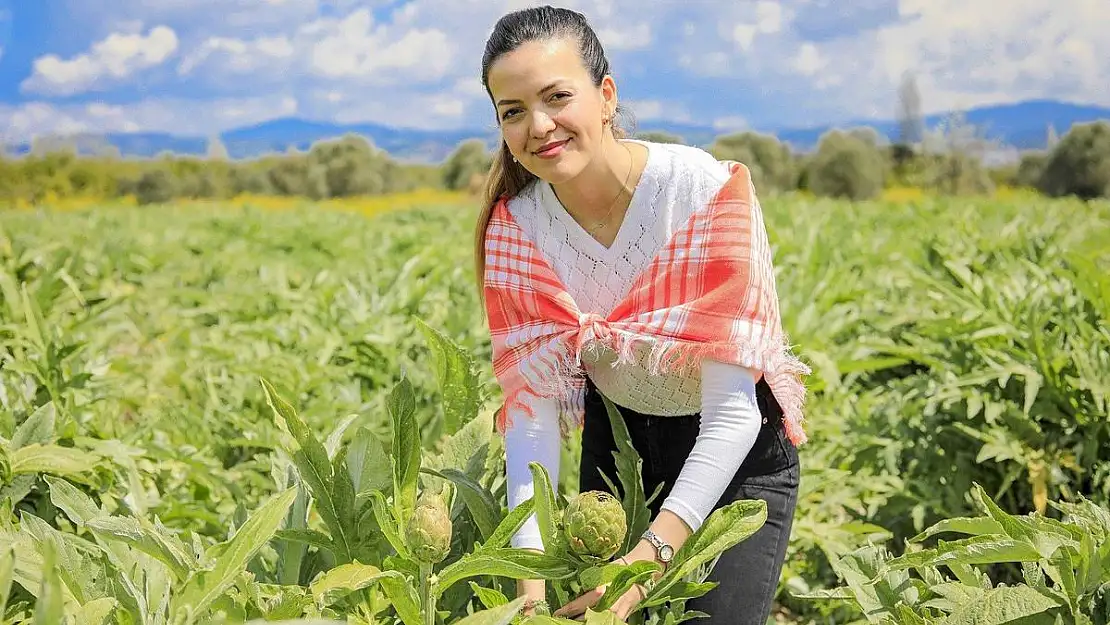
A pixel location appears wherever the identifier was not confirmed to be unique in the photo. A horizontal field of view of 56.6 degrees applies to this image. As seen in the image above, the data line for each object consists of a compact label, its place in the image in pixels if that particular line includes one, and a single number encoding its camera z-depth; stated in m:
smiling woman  1.94
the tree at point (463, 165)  42.25
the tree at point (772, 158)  46.91
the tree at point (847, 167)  47.50
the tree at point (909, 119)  47.22
